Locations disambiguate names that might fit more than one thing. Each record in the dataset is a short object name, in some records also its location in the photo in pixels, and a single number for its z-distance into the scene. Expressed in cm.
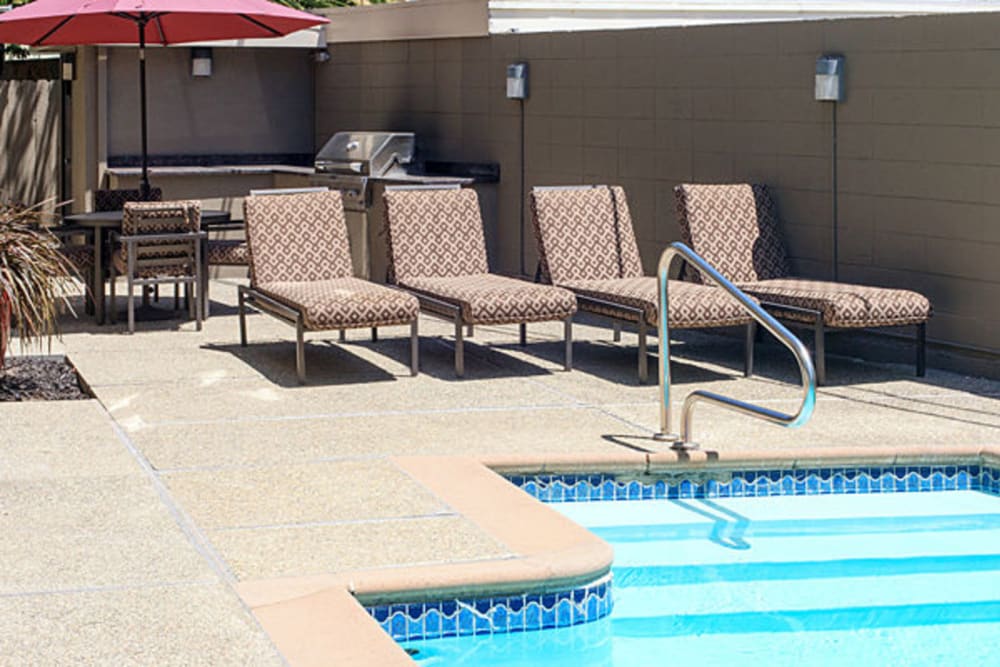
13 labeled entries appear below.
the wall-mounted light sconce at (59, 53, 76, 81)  1595
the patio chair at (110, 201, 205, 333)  1141
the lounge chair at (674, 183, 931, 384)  1047
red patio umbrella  1139
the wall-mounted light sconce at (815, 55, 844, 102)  1079
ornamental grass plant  922
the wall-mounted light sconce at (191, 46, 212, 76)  1597
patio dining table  1181
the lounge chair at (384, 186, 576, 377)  1081
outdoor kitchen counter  1534
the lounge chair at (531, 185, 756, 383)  1057
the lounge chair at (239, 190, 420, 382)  1039
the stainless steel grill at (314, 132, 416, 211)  1429
